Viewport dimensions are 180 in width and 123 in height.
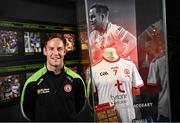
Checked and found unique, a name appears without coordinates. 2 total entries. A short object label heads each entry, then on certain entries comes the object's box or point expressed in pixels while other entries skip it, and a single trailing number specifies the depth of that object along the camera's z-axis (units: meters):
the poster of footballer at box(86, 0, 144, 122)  1.79
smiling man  1.74
